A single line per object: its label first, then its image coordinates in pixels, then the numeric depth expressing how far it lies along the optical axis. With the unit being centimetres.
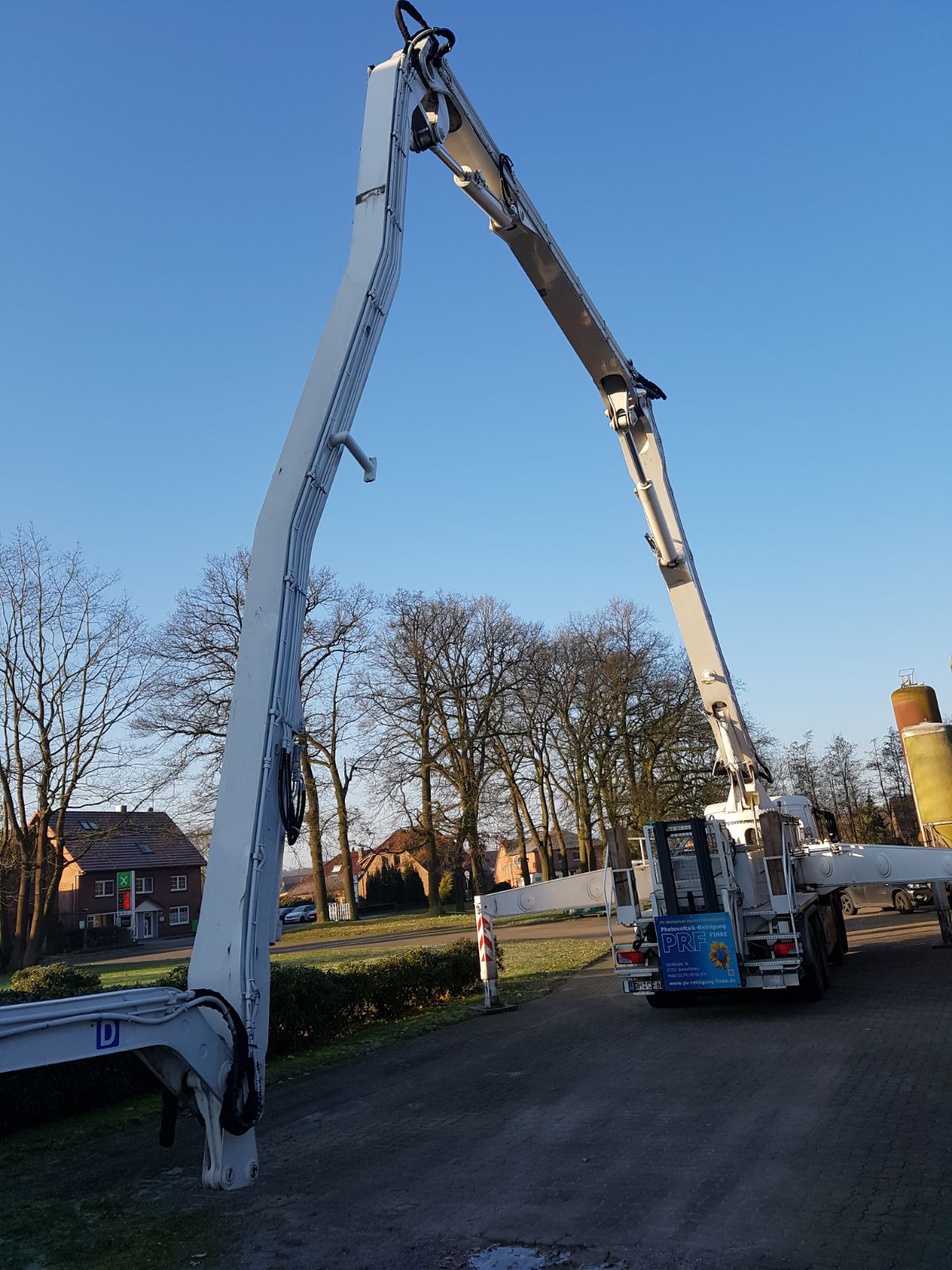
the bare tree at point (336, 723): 3662
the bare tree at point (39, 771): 2880
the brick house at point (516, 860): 5253
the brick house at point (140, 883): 5438
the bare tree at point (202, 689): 3356
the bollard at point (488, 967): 1360
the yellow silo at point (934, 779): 2125
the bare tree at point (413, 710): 3872
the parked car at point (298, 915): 6002
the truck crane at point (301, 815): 498
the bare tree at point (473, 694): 3891
